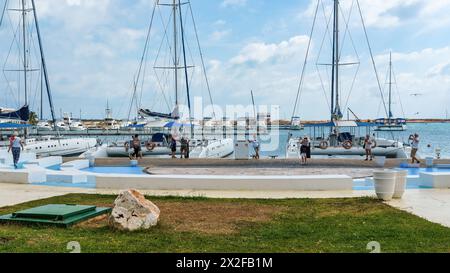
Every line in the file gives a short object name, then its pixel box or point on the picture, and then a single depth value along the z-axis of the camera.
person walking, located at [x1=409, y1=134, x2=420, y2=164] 22.64
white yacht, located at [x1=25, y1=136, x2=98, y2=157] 38.39
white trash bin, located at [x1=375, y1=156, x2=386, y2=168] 22.78
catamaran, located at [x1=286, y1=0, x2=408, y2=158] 36.41
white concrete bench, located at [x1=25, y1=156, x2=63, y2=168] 24.09
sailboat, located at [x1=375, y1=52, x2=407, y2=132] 85.50
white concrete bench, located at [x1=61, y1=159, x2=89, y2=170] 22.83
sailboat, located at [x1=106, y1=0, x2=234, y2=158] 36.28
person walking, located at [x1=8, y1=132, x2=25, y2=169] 21.17
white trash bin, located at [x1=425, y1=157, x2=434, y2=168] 22.88
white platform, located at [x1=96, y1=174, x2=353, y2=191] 15.05
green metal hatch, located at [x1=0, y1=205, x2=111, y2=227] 9.13
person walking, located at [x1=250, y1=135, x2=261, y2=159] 27.74
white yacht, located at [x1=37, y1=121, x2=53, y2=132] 80.83
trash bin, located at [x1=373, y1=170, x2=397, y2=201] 12.29
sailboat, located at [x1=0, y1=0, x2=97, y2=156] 36.72
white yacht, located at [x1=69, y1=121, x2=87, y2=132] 111.61
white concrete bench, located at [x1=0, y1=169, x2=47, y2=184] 17.36
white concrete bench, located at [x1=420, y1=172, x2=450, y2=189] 15.32
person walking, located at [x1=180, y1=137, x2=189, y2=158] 27.71
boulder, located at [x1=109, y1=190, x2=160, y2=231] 8.56
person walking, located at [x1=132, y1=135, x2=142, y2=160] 25.99
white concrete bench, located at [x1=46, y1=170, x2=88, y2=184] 17.52
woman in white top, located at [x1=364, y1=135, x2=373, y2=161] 25.73
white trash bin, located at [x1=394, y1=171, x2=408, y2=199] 12.73
